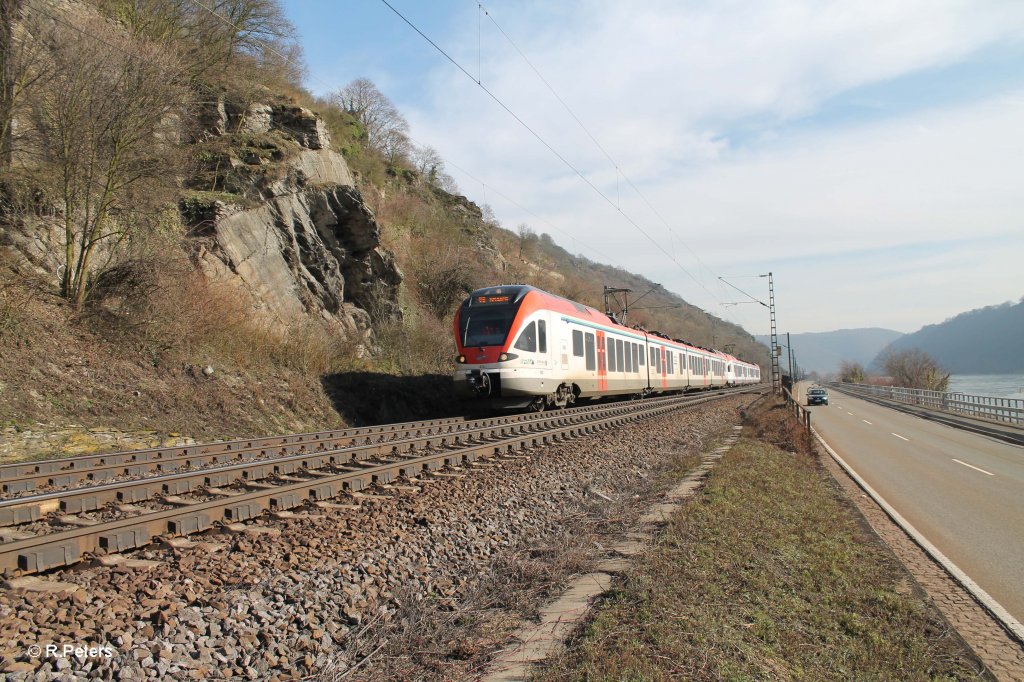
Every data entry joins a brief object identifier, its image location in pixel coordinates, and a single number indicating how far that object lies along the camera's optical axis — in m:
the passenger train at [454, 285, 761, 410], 16.67
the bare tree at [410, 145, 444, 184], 51.38
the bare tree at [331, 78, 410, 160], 47.69
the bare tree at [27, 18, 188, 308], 13.27
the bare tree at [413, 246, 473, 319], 31.97
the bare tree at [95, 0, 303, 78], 21.28
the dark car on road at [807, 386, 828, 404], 47.19
